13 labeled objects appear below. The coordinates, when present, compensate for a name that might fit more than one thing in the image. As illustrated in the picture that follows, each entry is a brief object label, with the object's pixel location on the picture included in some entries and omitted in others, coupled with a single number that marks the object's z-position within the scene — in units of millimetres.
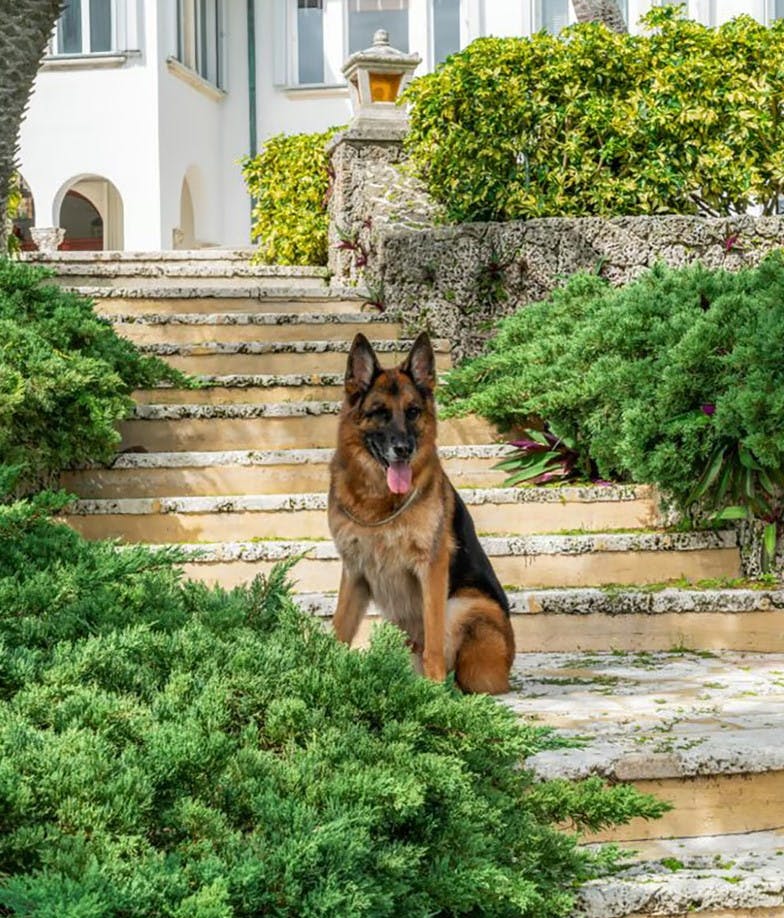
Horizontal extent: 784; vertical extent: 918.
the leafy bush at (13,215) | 12242
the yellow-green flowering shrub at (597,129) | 9844
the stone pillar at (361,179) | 11078
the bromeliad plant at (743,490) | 6707
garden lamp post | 12359
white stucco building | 18641
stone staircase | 4238
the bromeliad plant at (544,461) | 7723
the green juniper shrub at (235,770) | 2826
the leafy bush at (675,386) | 6688
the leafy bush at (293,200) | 12742
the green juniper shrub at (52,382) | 6902
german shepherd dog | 5137
